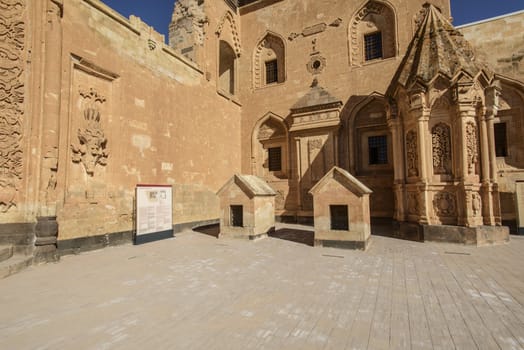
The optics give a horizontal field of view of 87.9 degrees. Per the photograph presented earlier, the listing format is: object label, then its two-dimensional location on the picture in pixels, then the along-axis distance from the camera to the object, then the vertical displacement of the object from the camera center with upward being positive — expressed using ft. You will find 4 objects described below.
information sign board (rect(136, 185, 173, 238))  28.89 -1.57
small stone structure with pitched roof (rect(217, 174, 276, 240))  30.39 -1.84
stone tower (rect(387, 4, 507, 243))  26.99 +4.81
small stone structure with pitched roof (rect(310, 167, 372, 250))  24.86 -1.87
